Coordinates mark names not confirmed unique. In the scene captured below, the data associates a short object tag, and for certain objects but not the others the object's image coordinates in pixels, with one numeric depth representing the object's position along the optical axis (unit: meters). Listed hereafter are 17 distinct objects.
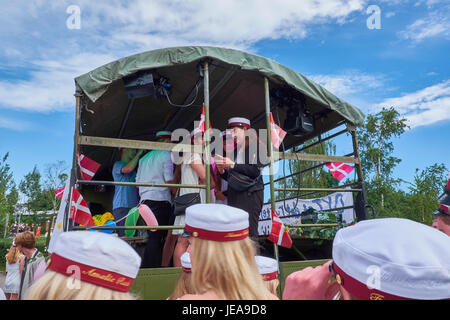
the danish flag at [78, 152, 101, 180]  4.18
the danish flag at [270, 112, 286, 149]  4.29
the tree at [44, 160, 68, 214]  45.91
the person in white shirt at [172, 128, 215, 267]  3.83
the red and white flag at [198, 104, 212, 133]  3.85
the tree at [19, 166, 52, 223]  51.99
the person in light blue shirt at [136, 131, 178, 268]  4.25
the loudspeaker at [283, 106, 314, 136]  4.92
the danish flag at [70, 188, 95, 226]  3.46
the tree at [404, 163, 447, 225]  15.72
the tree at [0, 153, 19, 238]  27.86
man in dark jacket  3.81
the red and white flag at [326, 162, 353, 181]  5.01
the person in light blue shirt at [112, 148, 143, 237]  5.36
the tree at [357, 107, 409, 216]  22.89
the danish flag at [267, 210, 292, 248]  3.76
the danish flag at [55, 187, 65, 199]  6.39
